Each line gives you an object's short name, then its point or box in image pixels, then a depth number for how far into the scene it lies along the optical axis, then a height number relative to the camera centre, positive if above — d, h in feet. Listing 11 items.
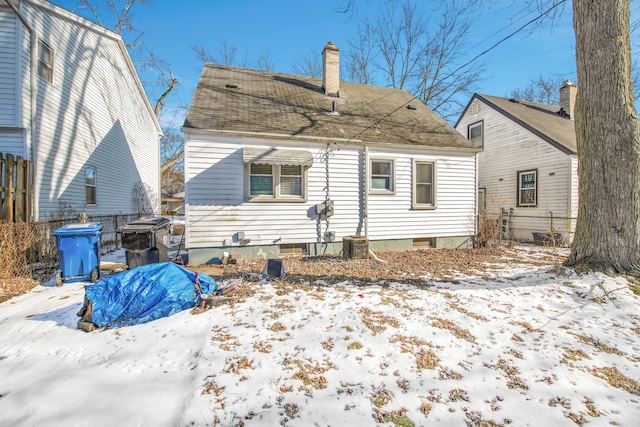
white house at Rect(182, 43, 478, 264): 24.40 +3.36
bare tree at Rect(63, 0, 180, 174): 60.34 +27.97
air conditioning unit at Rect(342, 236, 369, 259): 25.13 -3.32
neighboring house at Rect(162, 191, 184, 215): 87.75 +2.28
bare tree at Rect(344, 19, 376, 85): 71.40 +33.50
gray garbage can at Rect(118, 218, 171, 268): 20.62 -2.31
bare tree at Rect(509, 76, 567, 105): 86.79 +34.50
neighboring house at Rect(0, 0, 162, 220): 24.97 +10.73
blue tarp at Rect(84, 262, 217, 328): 12.46 -3.82
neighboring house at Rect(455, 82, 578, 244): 36.96 +6.98
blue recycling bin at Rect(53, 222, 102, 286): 18.38 -2.63
